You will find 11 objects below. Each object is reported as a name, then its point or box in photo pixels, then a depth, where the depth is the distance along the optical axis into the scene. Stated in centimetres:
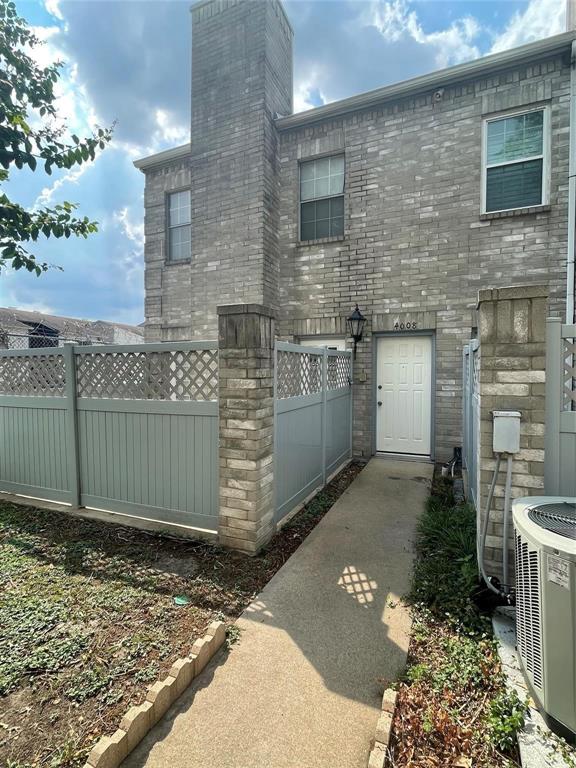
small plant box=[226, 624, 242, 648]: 220
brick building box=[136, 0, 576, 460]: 563
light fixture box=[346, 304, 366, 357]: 641
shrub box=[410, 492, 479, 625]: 253
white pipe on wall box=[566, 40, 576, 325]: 525
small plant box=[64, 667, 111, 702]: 183
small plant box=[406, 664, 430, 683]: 194
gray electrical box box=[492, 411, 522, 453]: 245
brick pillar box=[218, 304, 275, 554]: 322
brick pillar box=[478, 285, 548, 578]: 246
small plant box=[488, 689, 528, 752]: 159
